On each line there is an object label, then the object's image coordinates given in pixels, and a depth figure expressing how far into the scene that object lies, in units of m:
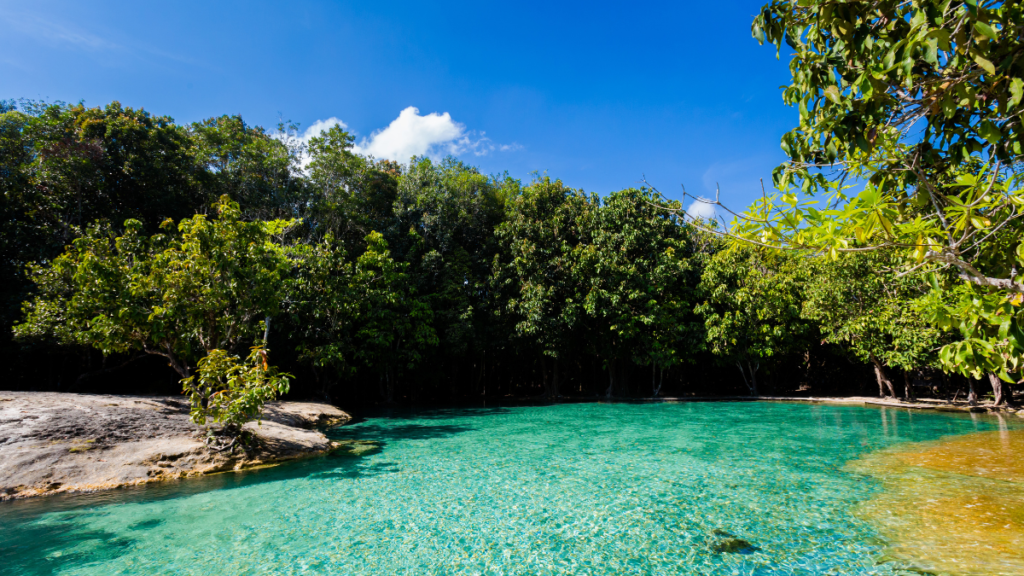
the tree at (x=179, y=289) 8.42
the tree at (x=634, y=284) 18.78
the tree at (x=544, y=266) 18.78
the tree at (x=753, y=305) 17.94
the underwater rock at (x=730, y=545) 4.19
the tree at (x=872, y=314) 12.90
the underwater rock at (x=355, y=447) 8.92
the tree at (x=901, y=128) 2.10
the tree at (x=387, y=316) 16.47
